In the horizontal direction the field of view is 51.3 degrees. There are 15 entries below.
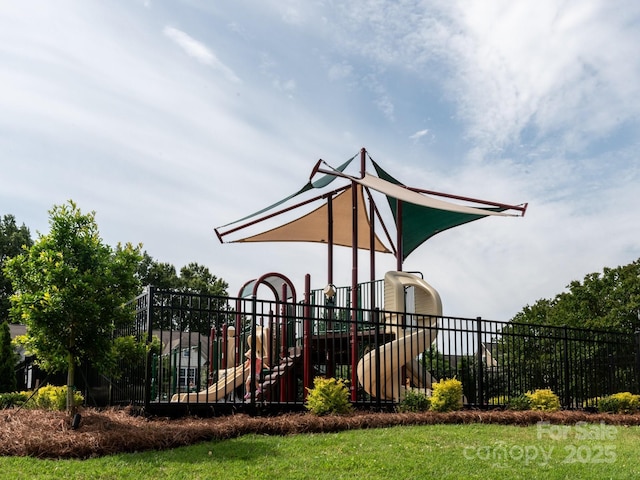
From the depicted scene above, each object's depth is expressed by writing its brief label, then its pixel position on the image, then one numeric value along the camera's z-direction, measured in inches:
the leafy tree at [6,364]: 850.1
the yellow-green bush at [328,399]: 420.2
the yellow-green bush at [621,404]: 549.3
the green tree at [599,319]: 595.5
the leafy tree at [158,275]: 1991.9
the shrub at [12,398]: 622.0
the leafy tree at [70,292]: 346.0
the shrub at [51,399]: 427.5
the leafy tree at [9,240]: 1593.3
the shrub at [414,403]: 457.7
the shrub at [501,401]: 523.2
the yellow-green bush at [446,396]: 454.3
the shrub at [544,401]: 496.6
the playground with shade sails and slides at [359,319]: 483.5
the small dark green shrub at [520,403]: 502.9
